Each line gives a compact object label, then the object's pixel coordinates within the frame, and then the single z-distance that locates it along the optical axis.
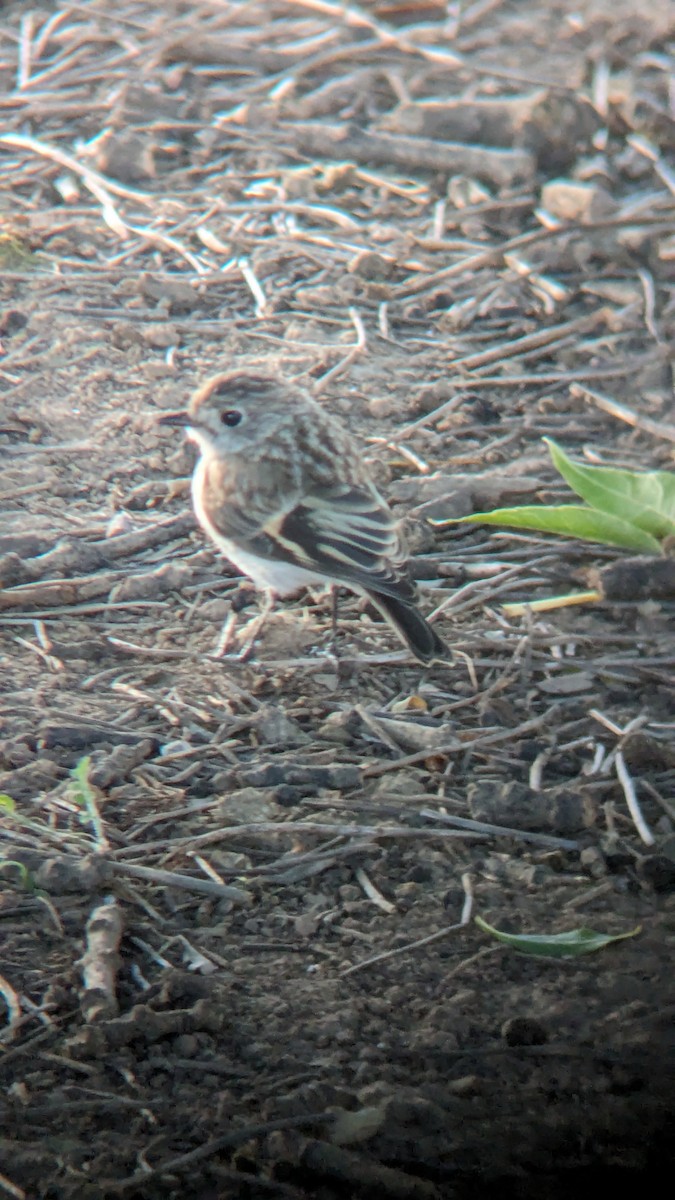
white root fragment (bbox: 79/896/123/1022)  6.29
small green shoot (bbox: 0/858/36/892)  7.05
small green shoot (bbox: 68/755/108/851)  7.47
